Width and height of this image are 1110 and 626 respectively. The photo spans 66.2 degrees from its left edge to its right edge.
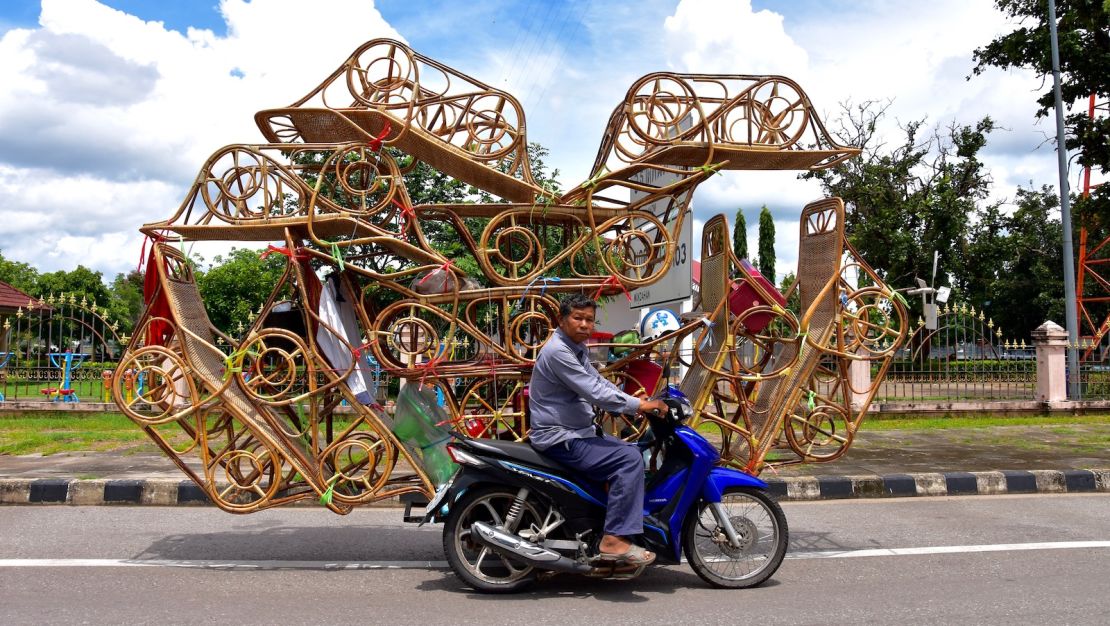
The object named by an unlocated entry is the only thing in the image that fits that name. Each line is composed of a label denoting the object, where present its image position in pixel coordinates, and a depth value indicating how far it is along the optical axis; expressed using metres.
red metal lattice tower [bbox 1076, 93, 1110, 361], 14.59
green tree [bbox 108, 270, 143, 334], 41.91
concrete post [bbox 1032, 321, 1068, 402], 13.38
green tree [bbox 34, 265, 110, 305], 43.19
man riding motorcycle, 3.96
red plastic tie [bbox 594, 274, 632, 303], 4.78
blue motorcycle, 4.07
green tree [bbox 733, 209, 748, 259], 34.83
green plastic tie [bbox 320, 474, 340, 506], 4.54
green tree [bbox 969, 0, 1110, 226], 14.49
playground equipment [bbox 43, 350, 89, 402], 13.68
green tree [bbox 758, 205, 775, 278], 35.62
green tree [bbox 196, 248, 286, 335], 27.81
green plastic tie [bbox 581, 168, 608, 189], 4.94
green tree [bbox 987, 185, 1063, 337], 34.19
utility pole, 14.65
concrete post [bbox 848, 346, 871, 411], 12.86
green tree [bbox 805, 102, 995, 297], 25.56
